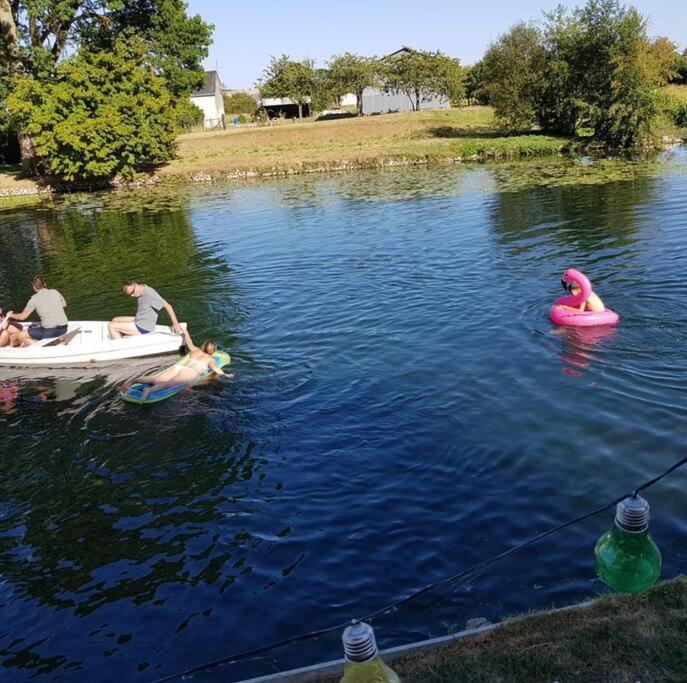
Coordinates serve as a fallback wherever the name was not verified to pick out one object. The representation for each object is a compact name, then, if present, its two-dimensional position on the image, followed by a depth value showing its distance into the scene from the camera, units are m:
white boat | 14.12
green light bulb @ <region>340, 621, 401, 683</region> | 3.36
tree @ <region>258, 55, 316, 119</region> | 78.00
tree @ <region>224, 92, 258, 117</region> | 107.44
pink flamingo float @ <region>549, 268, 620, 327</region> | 13.12
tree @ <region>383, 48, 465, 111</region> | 74.31
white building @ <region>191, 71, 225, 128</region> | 90.44
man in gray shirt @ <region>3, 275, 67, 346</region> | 14.41
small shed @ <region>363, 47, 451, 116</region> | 80.00
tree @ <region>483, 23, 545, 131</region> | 50.12
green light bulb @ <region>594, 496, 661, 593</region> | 3.83
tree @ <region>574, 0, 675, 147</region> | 42.72
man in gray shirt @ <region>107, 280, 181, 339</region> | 14.10
